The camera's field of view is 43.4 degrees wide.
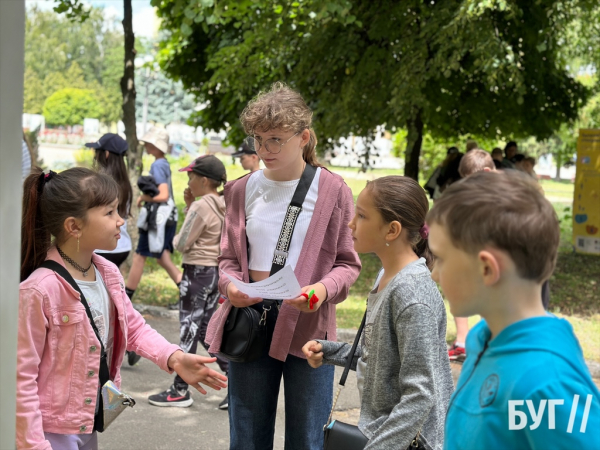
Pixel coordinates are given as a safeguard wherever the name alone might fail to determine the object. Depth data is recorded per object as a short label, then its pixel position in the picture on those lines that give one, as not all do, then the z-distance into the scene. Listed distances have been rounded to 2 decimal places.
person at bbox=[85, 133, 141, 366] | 5.89
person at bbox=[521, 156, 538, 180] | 12.35
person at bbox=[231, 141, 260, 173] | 6.82
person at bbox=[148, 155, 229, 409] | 5.77
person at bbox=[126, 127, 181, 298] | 7.65
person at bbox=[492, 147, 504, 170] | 12.71
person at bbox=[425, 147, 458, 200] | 11.80
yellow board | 15.17
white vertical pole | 1.47
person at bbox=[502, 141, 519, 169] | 13.50
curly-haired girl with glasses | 3.05
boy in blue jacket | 1.39
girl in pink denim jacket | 2.44
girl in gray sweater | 2.22
